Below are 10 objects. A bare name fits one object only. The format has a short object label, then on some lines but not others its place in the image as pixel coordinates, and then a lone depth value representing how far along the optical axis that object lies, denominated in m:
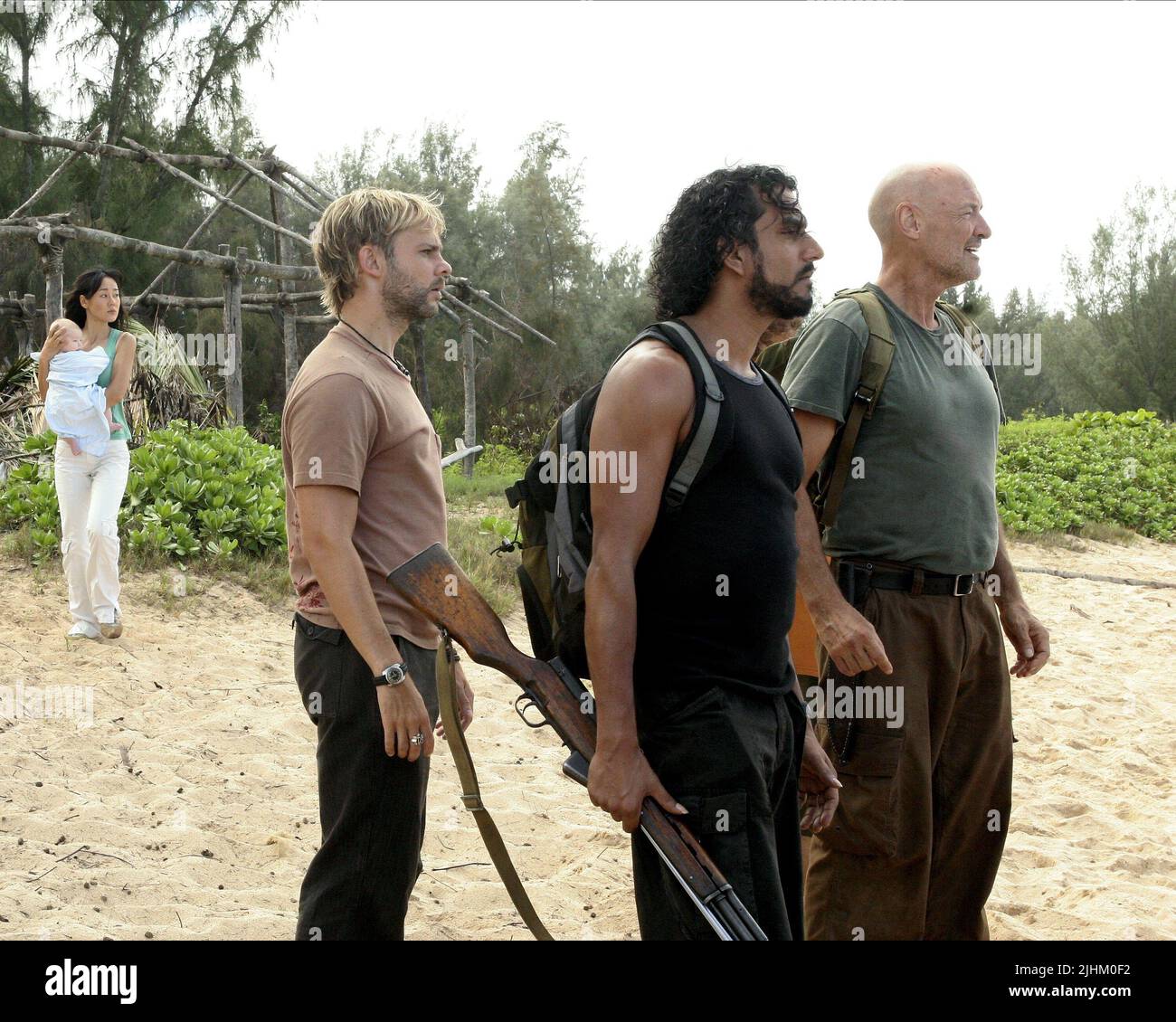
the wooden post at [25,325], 14.65
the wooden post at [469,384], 15.75
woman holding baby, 6.44
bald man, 3.09
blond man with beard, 2.54
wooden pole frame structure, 9.63
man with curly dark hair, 2.27
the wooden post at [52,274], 9.49
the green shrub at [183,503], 8.22
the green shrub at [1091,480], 14.71
